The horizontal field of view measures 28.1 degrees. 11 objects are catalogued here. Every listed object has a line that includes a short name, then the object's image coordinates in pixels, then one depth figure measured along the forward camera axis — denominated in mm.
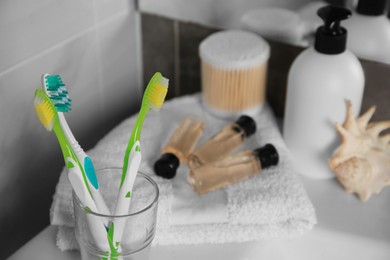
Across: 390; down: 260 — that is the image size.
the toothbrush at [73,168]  566
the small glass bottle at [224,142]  725
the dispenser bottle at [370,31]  744
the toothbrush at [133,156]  578
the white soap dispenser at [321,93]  702
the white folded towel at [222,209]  667
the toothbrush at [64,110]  600
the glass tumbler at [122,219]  596
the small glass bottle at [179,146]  698
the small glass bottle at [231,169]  697
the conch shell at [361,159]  725
